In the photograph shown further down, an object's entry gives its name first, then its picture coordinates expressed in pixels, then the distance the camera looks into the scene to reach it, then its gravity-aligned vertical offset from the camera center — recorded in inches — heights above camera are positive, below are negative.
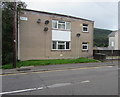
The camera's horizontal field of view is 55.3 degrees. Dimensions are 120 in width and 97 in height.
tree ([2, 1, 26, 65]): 464.1 +73.0
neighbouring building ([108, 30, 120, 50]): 1442.5 +101.9
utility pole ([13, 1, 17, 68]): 383.6 +31.5
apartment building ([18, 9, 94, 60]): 565.2 +64.4
